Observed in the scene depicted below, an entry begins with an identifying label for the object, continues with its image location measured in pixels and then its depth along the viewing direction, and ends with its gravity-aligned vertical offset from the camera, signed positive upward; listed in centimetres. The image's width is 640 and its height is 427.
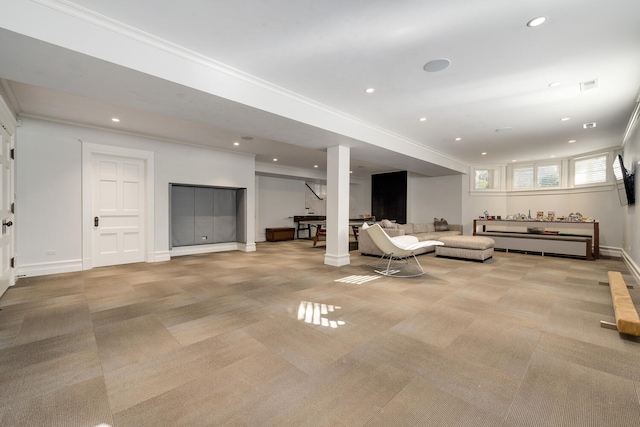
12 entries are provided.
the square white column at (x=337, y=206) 539 +10
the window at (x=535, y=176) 826 +112
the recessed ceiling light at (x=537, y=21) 239 +169
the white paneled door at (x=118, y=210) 534 +0
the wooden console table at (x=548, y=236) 647 -62
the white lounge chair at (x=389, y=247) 455 -60
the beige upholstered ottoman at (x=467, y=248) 588 -81
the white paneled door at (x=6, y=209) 360 +1
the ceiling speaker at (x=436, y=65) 308 +169
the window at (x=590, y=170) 723 +114
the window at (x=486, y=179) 926 +111
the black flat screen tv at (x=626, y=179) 459 +56
